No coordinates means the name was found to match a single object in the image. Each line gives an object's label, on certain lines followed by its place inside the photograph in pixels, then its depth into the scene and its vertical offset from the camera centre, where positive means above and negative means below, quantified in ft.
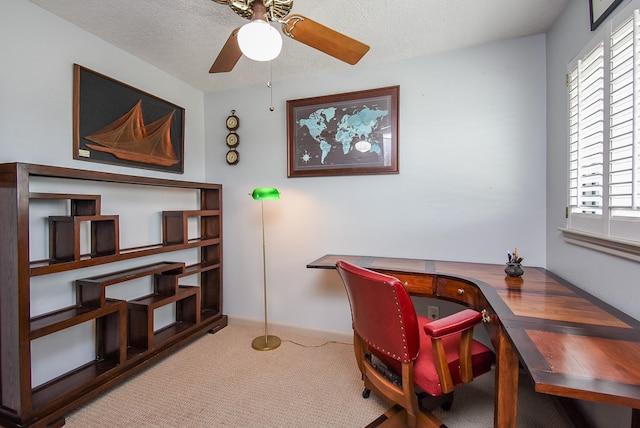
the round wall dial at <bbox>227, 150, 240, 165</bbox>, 9.84 +1.88
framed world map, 8.09 +2.29
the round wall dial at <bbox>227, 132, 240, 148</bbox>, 9.80 +2.45
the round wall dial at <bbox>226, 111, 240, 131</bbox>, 9.78 +3.04
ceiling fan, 4.60 +3.00
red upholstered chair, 4.20 -2.14
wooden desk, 2.47 -1.42
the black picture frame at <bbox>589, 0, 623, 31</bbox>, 4.19 +3.06
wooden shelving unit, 4.94 -1.85
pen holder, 5.81 -1.20
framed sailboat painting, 6.61 +2.29
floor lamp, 7.97 -2.51
